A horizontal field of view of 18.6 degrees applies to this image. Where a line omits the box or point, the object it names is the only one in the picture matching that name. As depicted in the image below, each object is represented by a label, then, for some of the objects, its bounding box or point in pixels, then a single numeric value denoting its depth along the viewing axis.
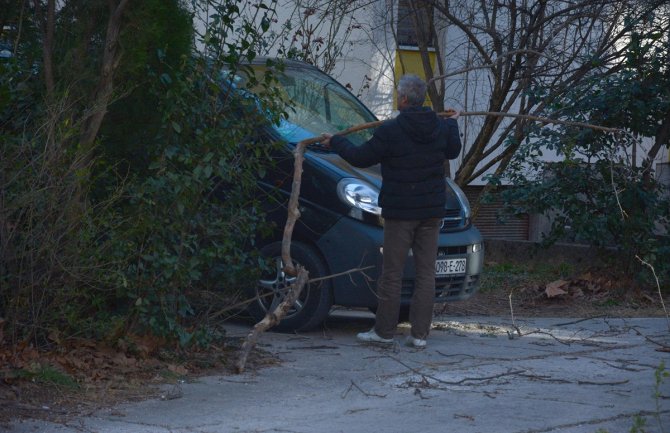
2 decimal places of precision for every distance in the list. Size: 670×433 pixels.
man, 13.86
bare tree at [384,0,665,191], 21.98
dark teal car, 14.51
